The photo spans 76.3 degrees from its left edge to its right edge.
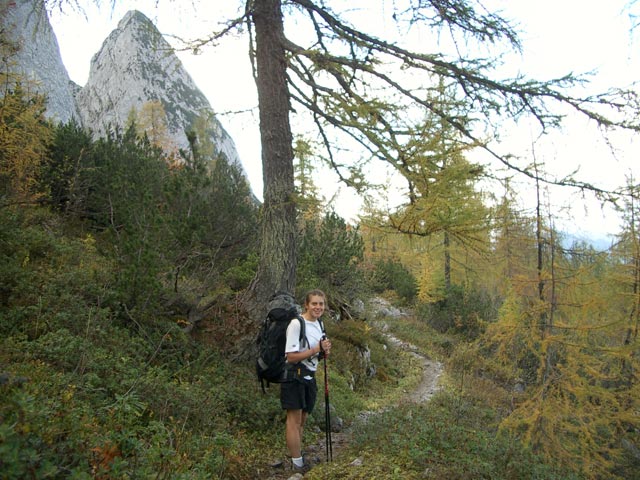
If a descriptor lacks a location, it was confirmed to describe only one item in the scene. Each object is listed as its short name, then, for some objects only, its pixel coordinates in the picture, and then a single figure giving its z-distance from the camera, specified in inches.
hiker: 155.9
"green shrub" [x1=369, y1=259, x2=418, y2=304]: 964.0
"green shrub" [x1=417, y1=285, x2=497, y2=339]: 794.2
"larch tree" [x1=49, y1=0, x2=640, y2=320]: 189.6
